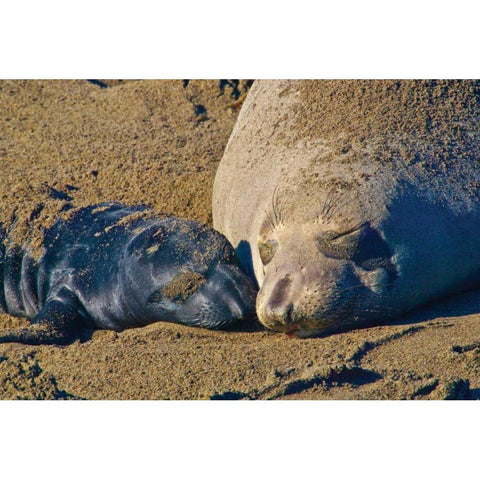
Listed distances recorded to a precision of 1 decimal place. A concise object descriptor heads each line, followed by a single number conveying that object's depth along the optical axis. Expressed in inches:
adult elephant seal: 399.9
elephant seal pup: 426.3
